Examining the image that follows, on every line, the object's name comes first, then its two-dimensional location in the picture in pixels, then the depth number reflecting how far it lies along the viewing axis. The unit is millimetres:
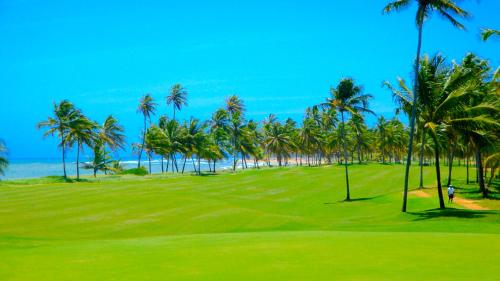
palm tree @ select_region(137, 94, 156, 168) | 106531
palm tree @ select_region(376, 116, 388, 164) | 134612
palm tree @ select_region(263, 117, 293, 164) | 124750
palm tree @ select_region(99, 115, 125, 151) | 105188
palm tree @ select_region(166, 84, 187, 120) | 109062
